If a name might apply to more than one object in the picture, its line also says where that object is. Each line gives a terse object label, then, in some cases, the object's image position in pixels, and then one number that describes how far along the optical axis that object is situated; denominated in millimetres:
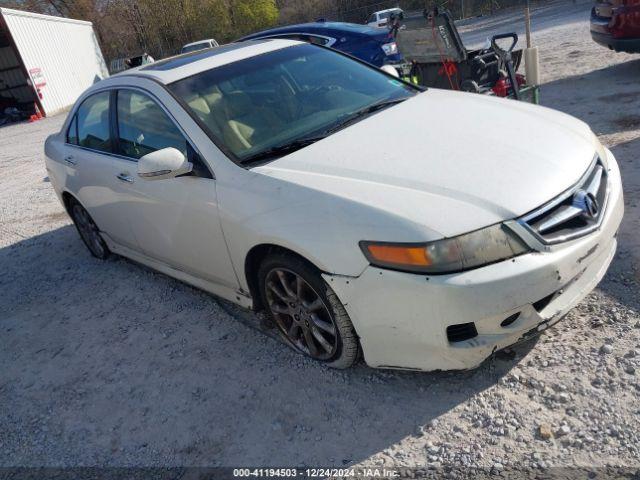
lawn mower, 6402
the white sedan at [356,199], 2391
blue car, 9047
